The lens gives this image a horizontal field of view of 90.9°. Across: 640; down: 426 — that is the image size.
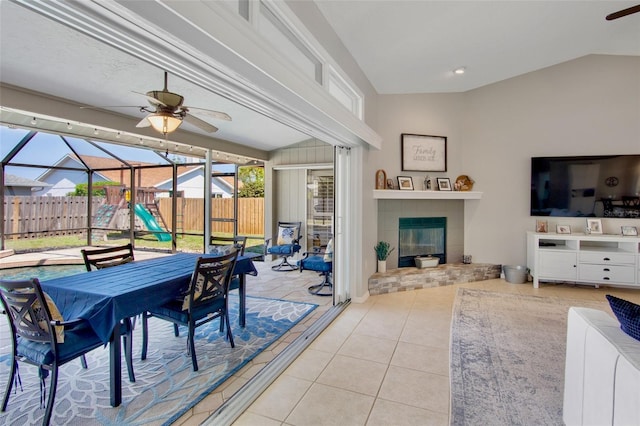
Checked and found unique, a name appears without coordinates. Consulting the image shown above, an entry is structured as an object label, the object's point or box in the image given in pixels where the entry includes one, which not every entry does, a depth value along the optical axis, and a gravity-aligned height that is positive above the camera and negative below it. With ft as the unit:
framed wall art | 16.96 +3.31
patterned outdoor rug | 6.66 -4.26
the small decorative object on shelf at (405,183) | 16.75 +1.59
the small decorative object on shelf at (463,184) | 17.61 +1.64
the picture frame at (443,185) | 17.53 +1.57
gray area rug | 6.68 -4.10
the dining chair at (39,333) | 6.20 -2.55
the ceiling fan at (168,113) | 9.30 +3.16
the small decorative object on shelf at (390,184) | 16.54 +1.51
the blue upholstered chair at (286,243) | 19.80 -2.07
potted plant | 15.85 -2.05
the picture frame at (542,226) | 16.42 -0.66
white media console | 14.53 -2.18
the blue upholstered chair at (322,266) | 15.31 -2.66
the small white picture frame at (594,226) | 15.57 -0.61
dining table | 6.89 -1.98
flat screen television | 15.29 +1.41
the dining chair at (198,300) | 8.41 -2.49
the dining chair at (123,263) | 7.61 -1.78
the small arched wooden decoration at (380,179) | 15.87 +1.70
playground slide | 24.06 -0.82
